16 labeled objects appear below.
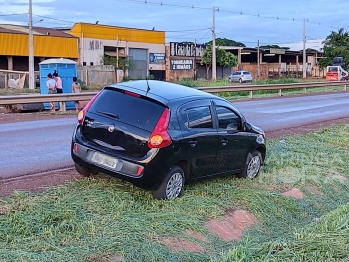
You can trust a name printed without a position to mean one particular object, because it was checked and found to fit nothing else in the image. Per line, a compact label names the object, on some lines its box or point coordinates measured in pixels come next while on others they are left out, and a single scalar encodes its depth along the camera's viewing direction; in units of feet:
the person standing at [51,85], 67.05
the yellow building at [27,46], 158.51
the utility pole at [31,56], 128.06
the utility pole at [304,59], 243.60
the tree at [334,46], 253.06
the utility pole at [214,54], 171.07
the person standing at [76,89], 66.69
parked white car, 193.16
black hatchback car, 20.12
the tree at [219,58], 213.66
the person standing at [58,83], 68.69
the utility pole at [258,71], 240.94
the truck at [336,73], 190.39
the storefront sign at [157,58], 210.18
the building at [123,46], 183.83
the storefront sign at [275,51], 257.14
